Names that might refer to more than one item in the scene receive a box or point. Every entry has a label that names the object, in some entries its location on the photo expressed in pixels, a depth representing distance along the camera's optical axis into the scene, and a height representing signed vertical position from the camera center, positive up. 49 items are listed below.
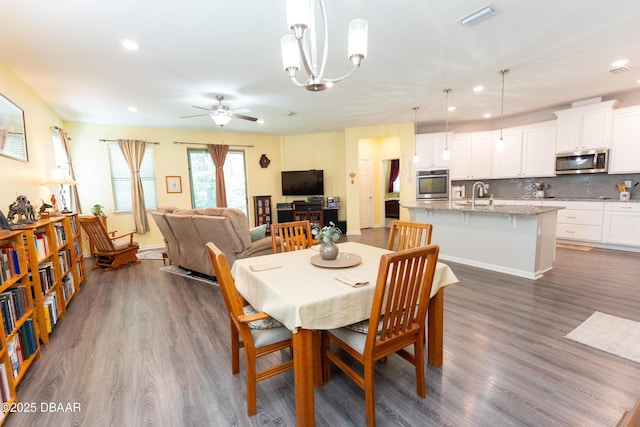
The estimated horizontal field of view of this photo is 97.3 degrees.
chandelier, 1.47 +0.85
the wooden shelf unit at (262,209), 7.68 -0.60
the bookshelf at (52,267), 2.41 -0.78
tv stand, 7.57 -0.73
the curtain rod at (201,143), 6.68 +1.12
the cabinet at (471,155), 6.57 +0.63
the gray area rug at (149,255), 5.53 -1.31
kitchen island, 3.77 -0.82
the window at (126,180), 6.09 +0.24
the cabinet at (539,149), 5.68 +0.63
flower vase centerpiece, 2.05 -0.41
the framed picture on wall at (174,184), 6.63 +0.13
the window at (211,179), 7.04 +0.24
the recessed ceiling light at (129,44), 2.69 +1.42
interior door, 8.36 -0.23
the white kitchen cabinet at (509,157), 6.14 +0.53
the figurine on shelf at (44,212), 3.33 -0.23
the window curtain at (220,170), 7.09 +0.46
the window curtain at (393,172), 9.55 +0.39
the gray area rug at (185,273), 4.11 -1.32
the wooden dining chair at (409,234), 2.41 -0.44
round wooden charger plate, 1.94 -0.55
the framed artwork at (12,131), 2.80 +0.68
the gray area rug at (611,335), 2.19 -1.32
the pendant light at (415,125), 5.90 +1.41
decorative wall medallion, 7.82 +0.72
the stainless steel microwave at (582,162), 5.08 +0.32
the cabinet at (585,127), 4.98 +0.95
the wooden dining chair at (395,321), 1.44 -0.78
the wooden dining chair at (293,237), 2.72 -0.50
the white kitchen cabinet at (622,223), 4.73 -0.79
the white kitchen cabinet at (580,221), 5.12 -0.79
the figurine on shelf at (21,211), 2.64 -0.16
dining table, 1.46 -0.62
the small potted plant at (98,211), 5.45 -0.38
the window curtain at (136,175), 6.01 +0.33
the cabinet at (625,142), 4.75 +0.61
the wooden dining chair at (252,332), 1.55 -0.88
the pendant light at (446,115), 4.56 +1.45
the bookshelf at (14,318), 1.77 -0.89
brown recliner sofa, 3.60 -0.63
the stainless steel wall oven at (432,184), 6.79 -0.04
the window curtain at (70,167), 4.92 +0.46
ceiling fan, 4.22 +1.13
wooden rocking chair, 4.39 -0.96
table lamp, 3.84 +0.20
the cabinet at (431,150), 6.72 +0.78
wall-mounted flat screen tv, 7.79 +0.09
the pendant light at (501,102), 3.74 +1.45
